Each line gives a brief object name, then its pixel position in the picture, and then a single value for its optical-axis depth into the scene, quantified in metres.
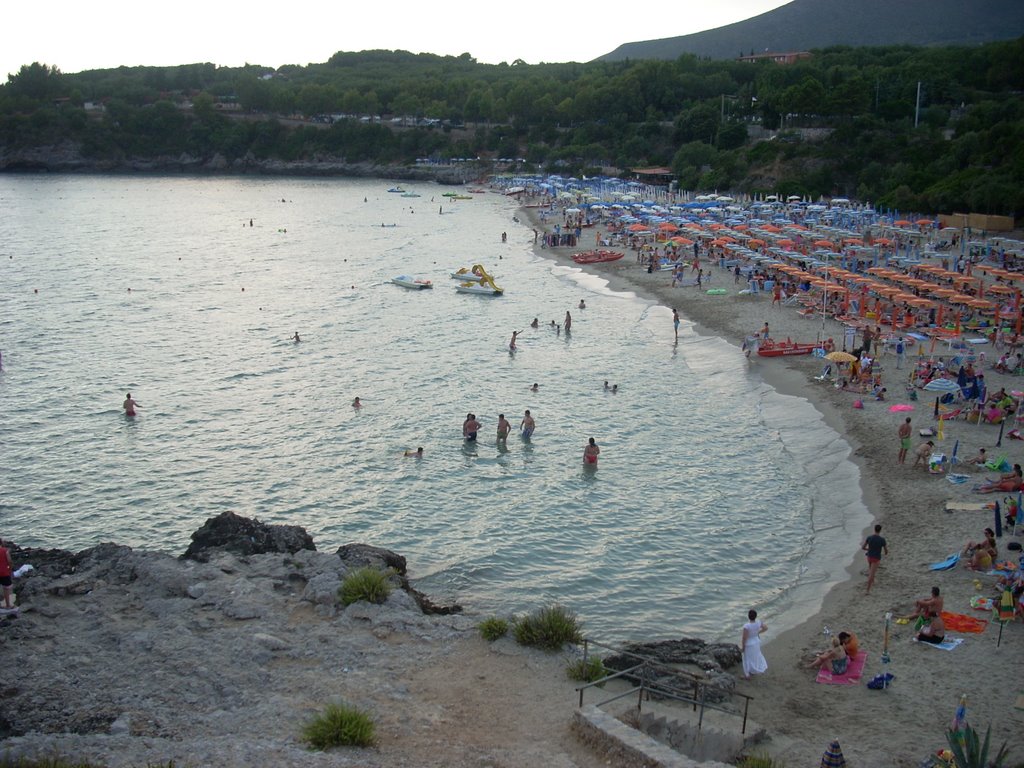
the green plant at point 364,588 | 14.41
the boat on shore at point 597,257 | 56.96
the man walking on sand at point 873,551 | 16.53
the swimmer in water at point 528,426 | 25.68
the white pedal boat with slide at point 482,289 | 48.31
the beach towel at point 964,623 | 14.57
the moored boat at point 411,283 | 50.56
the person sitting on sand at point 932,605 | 14.56
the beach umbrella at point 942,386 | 26.56
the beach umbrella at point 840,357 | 28.55
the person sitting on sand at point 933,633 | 14.25
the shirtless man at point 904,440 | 22.47
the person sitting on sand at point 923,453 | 21.91
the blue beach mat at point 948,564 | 16.77
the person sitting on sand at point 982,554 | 16.47
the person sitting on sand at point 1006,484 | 19.66
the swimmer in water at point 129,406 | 27.81
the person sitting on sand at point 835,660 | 13.43
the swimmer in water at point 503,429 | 25.31
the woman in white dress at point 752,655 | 13.34
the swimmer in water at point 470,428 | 25.53
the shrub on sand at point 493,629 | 13.54
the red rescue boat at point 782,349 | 33.25
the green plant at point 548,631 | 13.20
